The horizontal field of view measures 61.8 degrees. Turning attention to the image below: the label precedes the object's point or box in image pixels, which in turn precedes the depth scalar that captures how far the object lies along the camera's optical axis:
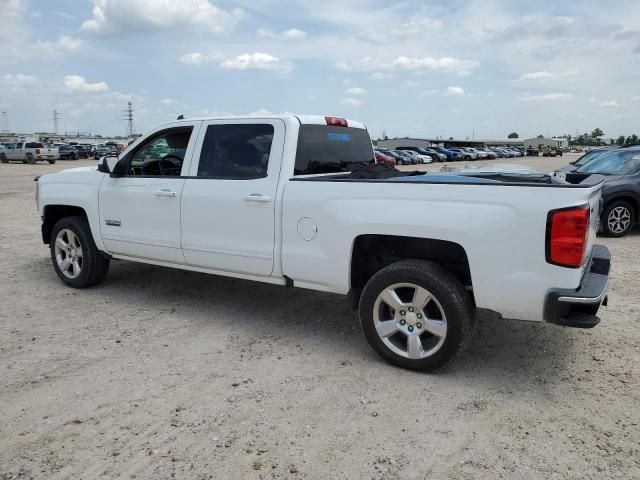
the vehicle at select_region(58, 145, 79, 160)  47.00
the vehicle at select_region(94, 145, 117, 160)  49.24
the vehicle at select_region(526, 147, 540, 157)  90.19
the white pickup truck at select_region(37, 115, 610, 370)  3.36
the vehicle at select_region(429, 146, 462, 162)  64.81
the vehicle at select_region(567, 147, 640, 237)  9.40
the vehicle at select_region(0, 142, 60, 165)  39.88
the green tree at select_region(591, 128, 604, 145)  193.75
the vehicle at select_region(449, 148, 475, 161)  66.25
